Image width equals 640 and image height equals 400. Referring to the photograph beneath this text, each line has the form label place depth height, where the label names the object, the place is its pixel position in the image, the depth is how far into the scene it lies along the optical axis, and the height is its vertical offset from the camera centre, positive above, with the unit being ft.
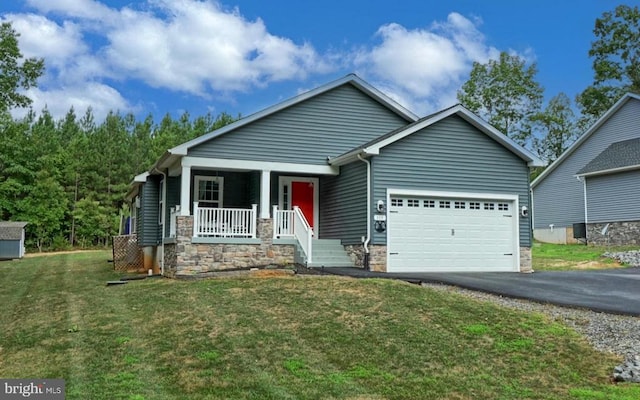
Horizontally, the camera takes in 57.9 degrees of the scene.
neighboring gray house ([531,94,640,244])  83.25 +7.47
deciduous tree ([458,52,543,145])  139.23 +34.12
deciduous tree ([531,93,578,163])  144.36 +26.29
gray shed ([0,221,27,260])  94.32 -1.46
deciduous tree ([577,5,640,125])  135.64 +41.58
